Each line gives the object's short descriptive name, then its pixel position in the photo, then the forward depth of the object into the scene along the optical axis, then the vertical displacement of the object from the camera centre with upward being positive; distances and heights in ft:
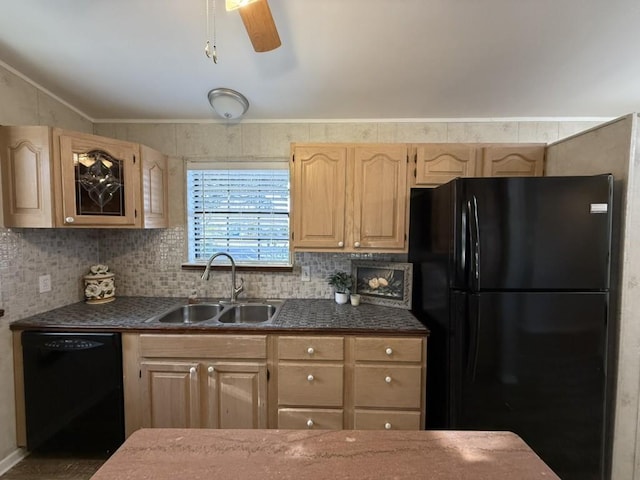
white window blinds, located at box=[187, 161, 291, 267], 7.32 +0.45
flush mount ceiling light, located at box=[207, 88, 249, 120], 5.92 +2.91
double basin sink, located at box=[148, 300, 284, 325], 6.68 -2.13
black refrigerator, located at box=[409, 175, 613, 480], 4.30 -1.36
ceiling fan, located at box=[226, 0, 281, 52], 3.11 +2.63
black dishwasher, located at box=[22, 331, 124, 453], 5.23 -3.24
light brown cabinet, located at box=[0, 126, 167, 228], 5.23 +1.01
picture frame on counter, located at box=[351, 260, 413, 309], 6.44 -1.33
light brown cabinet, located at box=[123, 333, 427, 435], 5.23 -3.03
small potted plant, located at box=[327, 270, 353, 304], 6.78 -1.43
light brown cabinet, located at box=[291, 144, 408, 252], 6.07 +0.76
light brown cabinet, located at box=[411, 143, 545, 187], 6.06 +1.58
